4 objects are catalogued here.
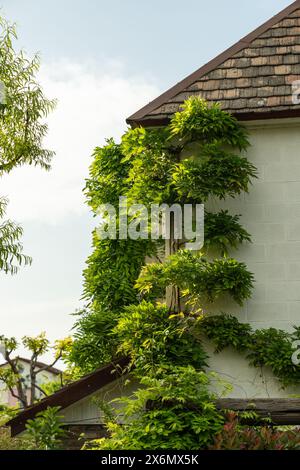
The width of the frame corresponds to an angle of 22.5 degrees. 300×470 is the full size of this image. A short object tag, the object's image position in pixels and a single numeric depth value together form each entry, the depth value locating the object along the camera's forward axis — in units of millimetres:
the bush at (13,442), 9125
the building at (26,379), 31419
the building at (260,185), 9844
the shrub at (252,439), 7863
